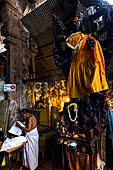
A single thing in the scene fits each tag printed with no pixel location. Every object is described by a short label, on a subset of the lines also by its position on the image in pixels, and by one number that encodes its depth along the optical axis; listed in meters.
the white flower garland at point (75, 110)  2.86
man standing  3.46
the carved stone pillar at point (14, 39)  5.50
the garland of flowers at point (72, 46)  2.63
